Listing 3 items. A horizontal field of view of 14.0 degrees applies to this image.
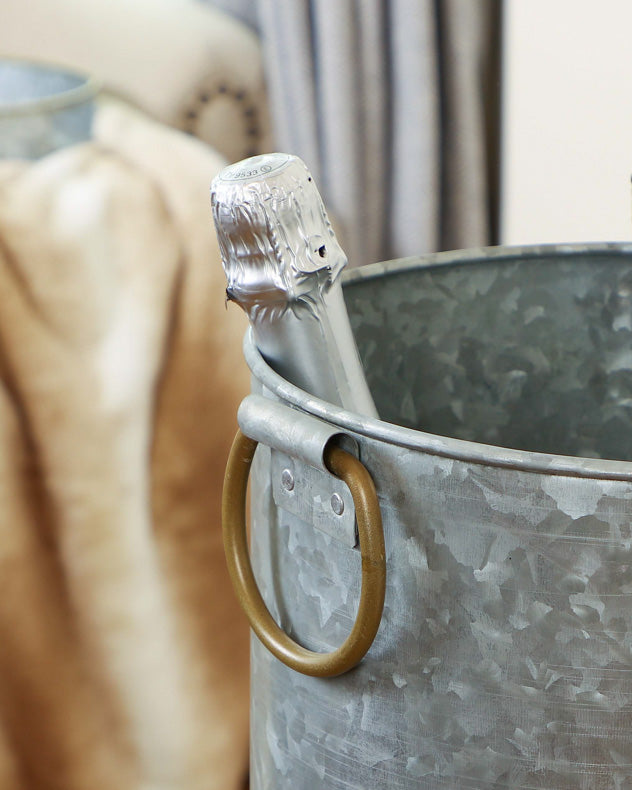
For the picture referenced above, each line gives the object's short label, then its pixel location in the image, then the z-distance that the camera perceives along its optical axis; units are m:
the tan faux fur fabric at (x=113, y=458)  1.18
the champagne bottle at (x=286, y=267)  0.78
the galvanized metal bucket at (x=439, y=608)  0.73
